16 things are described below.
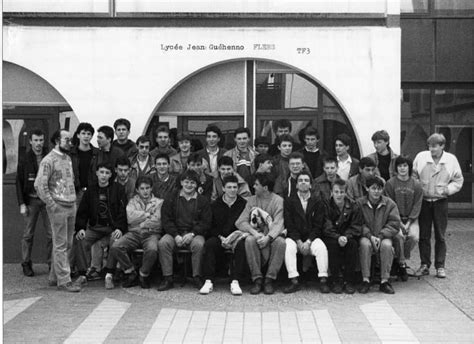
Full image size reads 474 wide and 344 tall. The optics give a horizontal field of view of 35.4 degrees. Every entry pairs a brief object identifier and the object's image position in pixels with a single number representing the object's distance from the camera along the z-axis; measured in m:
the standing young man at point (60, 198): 8.59
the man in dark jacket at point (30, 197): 9.74
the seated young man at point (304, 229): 8.77
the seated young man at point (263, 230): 8.80
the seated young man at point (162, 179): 9.39
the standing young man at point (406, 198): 9.37
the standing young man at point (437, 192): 9.53
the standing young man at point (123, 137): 10.06
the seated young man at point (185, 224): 8.91
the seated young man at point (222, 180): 9.22
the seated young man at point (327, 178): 9.25
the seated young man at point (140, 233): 8.98
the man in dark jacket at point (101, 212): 9.27
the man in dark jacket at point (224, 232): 8.85
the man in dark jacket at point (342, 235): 8.80
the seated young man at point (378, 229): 8.80
